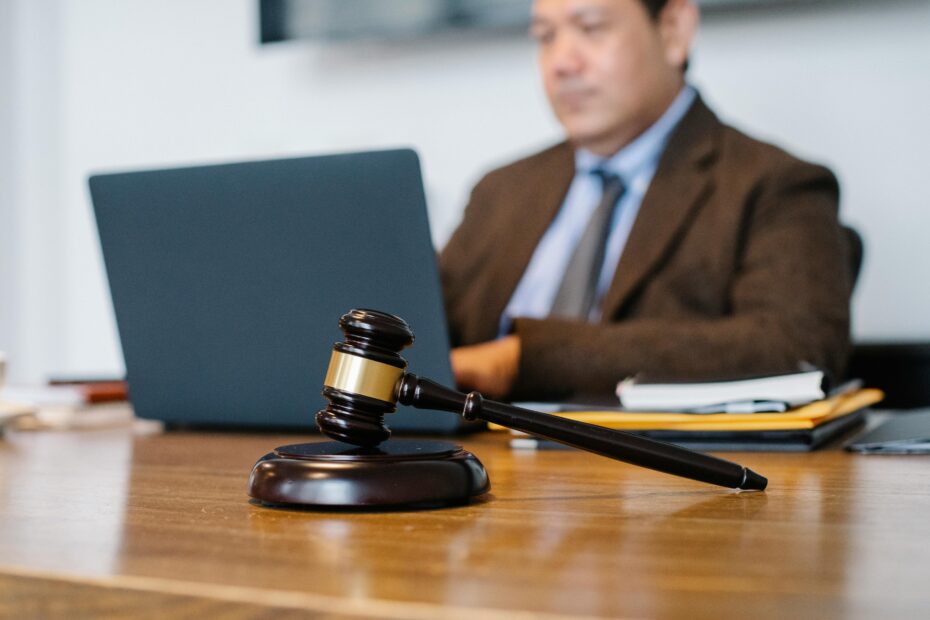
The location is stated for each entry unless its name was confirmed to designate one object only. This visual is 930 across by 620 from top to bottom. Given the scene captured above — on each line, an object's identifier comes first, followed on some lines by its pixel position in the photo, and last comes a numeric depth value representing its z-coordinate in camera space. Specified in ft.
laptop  3.07
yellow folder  2.95
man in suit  4.25
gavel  1.86
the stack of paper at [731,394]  3.00
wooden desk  1.19
